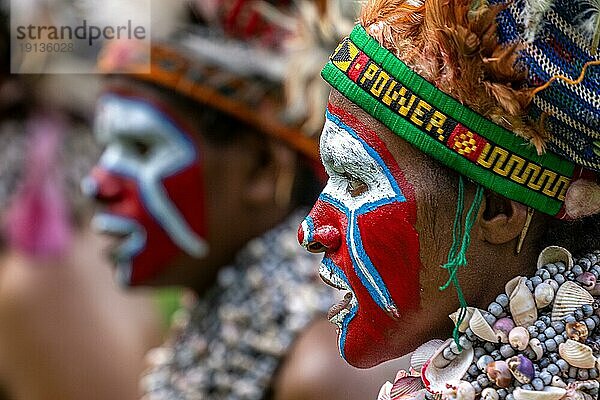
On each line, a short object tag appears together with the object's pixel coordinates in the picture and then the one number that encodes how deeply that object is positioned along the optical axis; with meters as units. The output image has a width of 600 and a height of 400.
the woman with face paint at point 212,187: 6.69
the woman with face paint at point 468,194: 3.37
